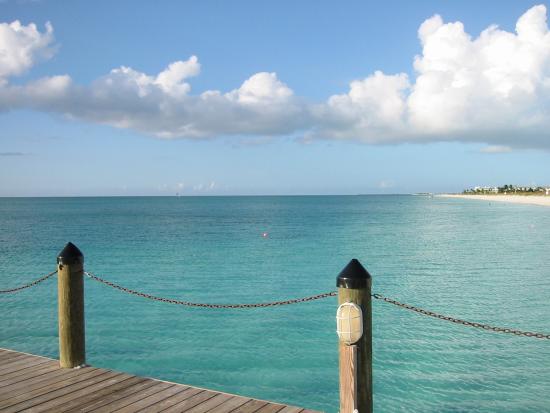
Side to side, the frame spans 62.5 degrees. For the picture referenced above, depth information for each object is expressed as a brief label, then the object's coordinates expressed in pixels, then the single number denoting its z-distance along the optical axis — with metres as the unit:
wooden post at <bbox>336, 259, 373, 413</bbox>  4.59
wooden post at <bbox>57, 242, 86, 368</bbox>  6.29
